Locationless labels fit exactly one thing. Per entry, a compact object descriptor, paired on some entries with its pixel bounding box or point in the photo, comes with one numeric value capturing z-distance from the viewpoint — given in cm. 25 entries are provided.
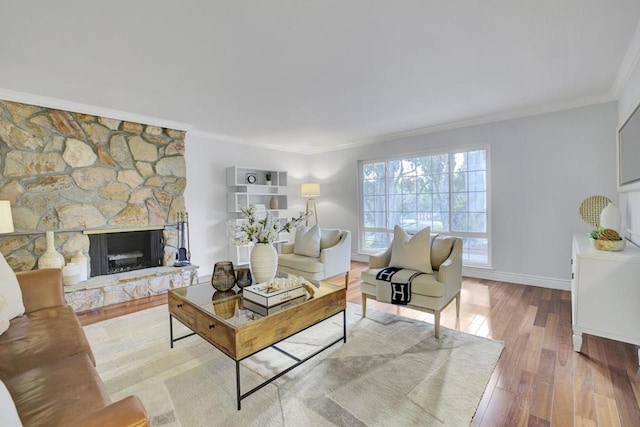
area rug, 167
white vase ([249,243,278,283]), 245
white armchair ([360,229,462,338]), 254
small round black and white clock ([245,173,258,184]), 540
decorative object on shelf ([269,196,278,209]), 577
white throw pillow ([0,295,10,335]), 167
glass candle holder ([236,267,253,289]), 250
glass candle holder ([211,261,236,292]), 242
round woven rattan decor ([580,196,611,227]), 323
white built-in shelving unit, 514
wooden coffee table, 175
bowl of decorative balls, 223
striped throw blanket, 265
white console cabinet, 211
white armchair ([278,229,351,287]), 381
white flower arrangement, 249
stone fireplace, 327
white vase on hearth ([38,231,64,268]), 330
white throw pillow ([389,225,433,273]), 285
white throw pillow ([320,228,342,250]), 419
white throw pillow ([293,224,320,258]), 407
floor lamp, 594
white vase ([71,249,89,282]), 352
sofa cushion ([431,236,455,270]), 289
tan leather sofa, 99
